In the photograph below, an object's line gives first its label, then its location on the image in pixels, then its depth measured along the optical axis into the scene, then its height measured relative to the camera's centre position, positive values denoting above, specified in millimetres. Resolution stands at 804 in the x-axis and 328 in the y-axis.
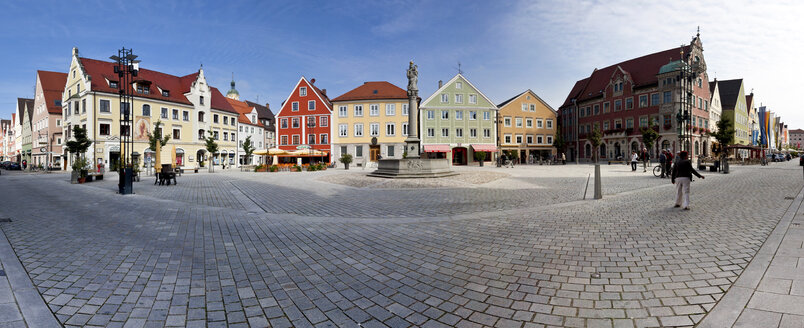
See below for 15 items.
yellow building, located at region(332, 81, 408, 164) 50125 +5977
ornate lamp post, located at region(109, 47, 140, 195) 13492 -434
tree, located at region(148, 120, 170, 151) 33781 +2453
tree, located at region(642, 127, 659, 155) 39062 +2836
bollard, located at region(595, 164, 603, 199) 10698 -919
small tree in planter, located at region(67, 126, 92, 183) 32125 +2423
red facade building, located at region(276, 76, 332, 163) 51844 +7069
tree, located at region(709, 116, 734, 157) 40969 +3159
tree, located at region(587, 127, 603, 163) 48044 +3524
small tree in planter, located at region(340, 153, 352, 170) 35625 +579
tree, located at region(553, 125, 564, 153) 55562 +3439
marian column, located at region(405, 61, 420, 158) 22016 +3290
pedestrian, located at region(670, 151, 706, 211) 8609 -408
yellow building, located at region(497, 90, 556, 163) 55188 +6051
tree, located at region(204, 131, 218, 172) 40019 +2412
